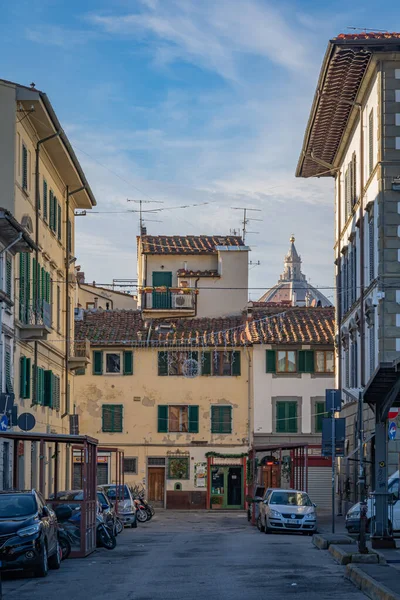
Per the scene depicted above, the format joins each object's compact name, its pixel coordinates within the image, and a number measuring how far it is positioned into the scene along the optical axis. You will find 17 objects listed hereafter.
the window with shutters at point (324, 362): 64.44
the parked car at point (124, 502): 42.19
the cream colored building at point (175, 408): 64.31
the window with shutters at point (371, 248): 38.00
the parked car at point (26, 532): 19.94
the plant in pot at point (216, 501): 64.00
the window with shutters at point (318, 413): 63.63
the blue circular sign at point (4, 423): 28.97
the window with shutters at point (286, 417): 63.78
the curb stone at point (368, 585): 15.34
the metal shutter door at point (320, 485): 61.22
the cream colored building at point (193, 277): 69.62
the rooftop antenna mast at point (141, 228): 77.40
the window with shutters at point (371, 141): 38.38
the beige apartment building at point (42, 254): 37.25
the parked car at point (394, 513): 33.19
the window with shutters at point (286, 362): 64.44
